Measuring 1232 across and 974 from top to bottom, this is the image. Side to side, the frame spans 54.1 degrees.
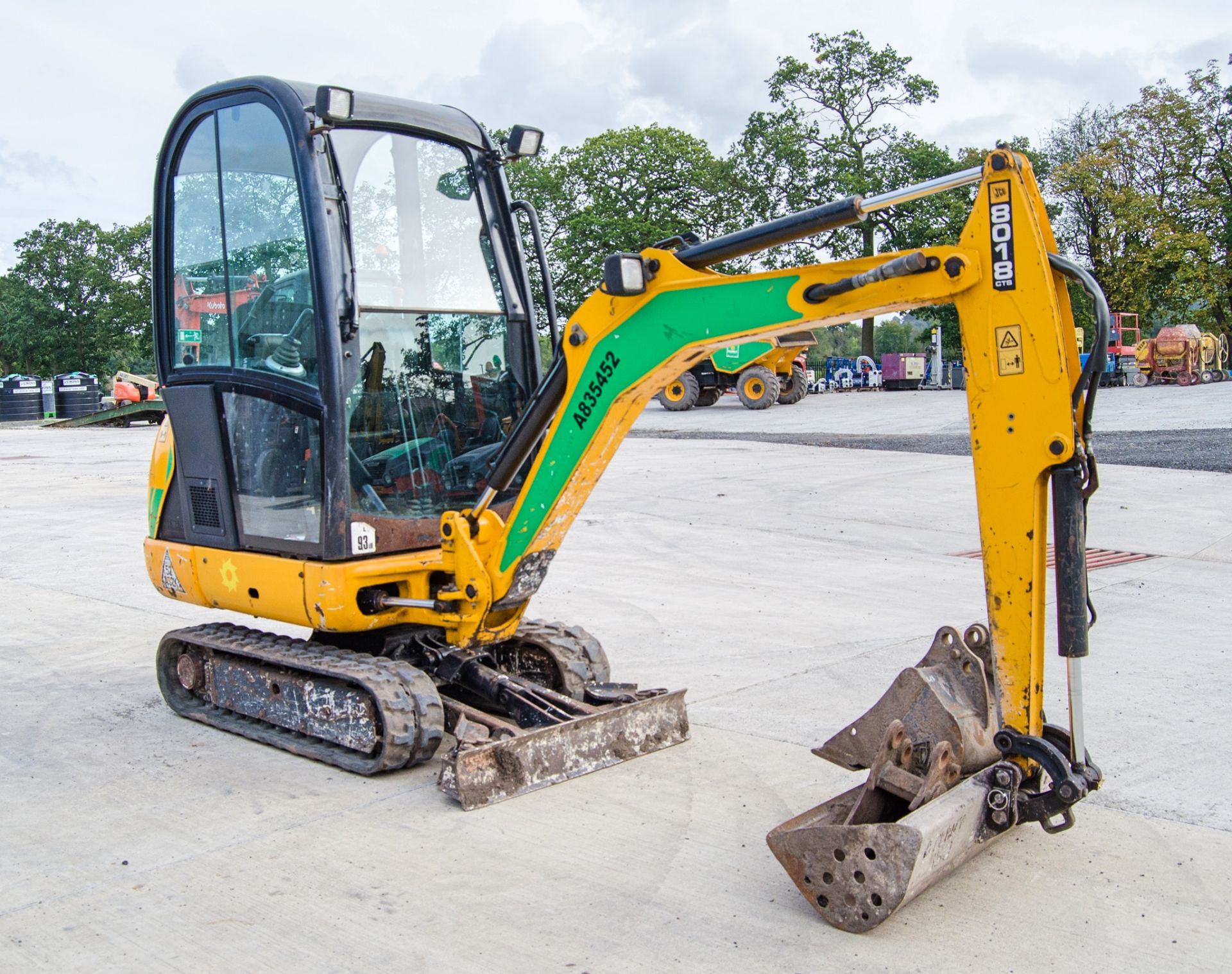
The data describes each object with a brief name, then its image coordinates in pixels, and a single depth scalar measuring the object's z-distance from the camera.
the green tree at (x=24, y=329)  63.50
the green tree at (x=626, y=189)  52.38
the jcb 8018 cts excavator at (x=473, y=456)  3.72
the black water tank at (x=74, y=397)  43.03
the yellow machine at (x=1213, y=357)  41.06
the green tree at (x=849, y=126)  50.62
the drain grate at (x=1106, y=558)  10.01
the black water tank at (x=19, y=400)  41.47
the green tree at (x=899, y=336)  73.19
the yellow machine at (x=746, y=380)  27.28
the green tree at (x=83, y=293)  64.38
